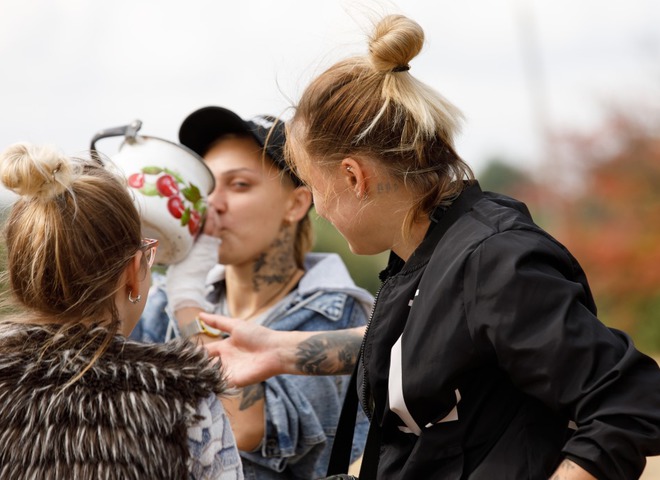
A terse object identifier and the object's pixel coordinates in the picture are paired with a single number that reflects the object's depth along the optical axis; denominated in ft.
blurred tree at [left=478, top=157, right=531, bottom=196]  69.56
